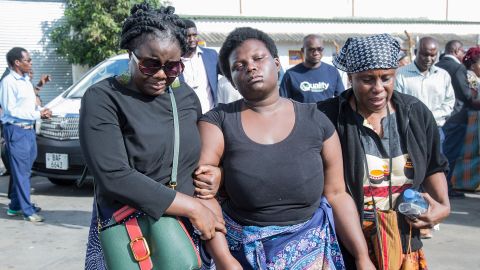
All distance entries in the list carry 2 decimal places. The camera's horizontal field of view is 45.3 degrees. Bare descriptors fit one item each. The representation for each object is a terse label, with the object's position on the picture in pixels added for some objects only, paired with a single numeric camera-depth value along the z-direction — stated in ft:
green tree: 53.11
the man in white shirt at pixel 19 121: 22.31
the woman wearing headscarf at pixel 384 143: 8.09
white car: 25.25
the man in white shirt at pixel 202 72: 16.35
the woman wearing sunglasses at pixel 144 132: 7.02
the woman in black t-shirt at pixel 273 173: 7.35
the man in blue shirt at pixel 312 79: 20.26
